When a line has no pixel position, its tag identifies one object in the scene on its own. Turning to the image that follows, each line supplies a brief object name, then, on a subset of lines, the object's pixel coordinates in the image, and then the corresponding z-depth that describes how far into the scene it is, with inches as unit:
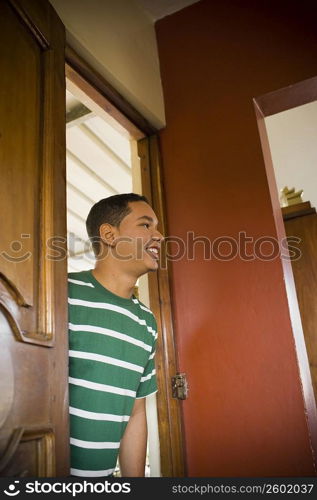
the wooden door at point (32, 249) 34.1
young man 49.6
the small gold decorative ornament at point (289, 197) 98.0
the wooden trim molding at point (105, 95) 64.1
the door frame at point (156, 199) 64.2
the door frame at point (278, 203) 60.7
